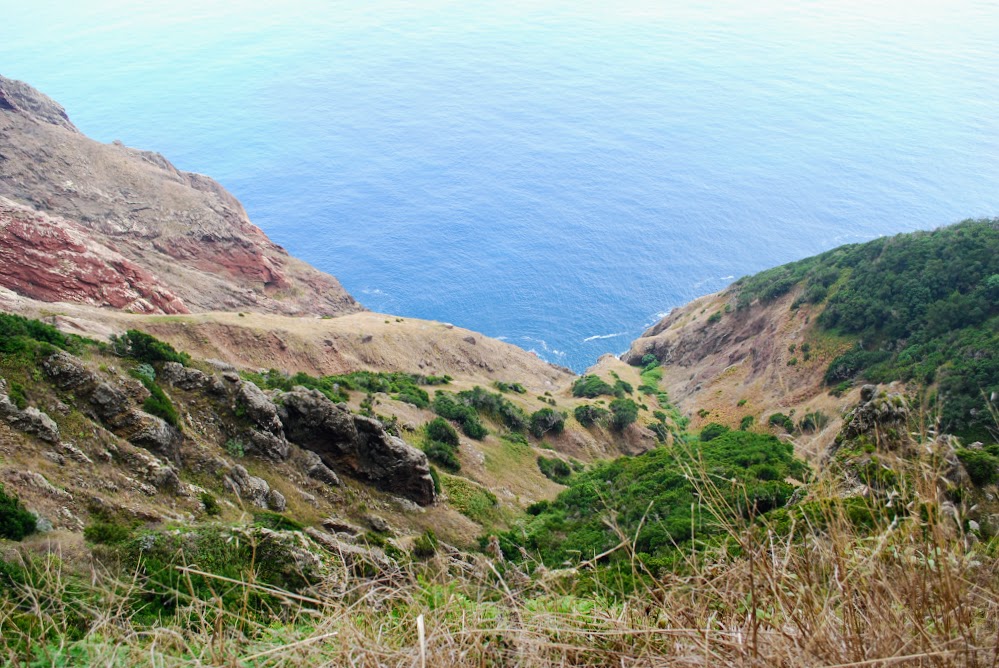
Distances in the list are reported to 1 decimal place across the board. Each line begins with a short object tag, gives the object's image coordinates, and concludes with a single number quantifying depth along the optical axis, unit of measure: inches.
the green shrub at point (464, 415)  1551.4
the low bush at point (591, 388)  2341.8
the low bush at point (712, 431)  1940.2
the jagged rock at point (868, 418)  876.0
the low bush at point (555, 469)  1558.8
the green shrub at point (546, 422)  1822.1
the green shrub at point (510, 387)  2221.1
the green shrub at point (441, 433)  1389.0
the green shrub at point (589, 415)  2028.8
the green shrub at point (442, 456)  1301.7
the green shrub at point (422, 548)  875.4
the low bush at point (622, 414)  2068.2
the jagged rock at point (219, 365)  1034.7
